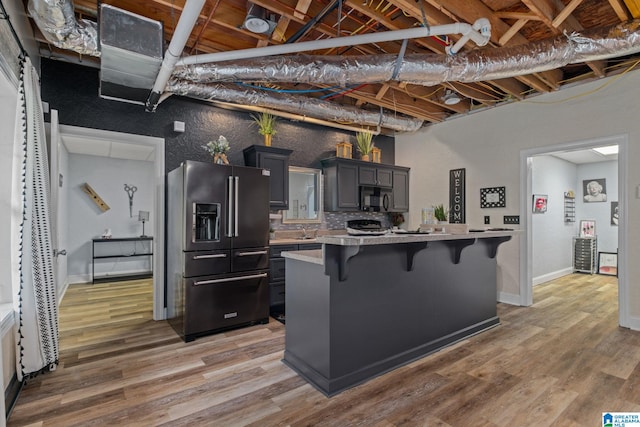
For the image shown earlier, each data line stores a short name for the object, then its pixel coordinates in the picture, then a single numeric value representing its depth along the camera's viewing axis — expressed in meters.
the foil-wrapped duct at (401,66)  3.00
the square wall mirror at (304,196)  4.91
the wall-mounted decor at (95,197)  6.35
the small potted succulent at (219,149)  3.82
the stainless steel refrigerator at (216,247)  3.26
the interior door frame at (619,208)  3.55
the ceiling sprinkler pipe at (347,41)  2.43
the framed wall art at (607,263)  6.49
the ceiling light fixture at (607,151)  5.59
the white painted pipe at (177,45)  1.92
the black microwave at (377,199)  5.42
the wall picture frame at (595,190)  6.77
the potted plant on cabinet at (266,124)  4.41
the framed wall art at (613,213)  6.61
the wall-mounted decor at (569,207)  6.78
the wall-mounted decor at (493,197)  4.62
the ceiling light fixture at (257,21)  2.60
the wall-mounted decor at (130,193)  6.79
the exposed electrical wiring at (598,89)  3.49
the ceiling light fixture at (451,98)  4.32
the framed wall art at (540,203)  5.90
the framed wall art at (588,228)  6.92
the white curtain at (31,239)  2.28
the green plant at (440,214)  3.56
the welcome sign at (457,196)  5.10
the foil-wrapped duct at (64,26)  2.13
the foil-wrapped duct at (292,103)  3.50
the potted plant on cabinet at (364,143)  5.42
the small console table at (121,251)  6.27
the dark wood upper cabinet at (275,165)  4.30
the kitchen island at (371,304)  2.28
